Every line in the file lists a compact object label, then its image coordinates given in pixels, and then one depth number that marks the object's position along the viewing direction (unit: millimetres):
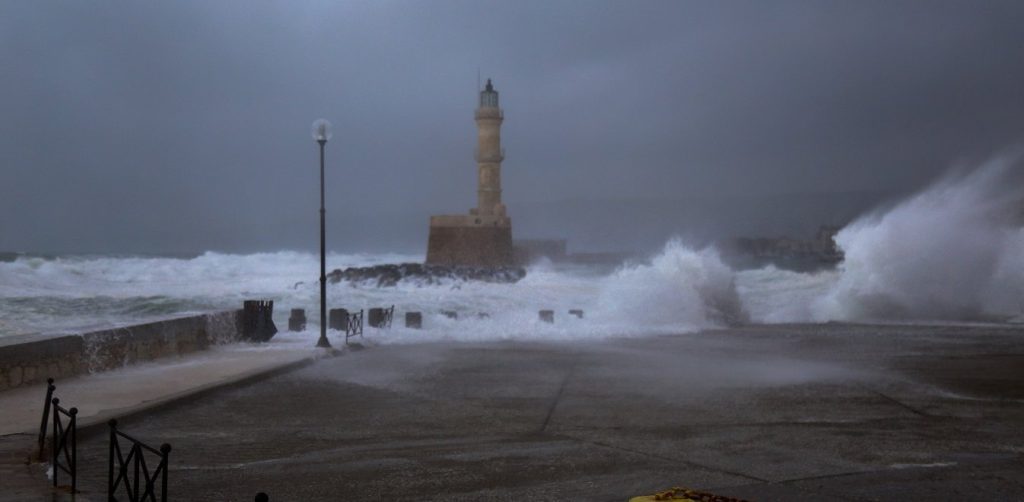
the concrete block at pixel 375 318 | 19438
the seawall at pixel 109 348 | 9922
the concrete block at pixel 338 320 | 19016
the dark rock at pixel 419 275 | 49656
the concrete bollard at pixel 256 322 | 16266
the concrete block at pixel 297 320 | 18969
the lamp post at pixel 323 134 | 15711
